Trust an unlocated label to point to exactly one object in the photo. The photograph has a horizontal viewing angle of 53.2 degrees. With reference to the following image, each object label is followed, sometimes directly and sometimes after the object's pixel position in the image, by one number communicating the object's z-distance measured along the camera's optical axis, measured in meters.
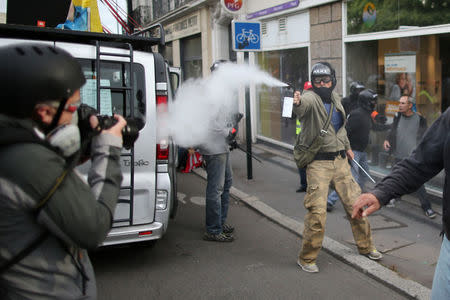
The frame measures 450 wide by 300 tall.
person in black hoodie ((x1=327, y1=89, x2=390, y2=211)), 6.10
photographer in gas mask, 1.47
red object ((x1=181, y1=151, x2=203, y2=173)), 8.81
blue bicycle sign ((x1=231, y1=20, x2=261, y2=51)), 7.24
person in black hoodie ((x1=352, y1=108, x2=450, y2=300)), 2.16
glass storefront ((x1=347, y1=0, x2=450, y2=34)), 6.24
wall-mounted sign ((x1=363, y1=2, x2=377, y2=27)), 7.41
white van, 3.73
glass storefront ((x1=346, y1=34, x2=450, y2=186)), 6.51
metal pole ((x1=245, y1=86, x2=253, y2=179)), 7.69
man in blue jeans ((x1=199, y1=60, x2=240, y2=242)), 4.84
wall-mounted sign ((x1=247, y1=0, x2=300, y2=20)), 9.17
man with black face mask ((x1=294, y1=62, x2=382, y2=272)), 4.12
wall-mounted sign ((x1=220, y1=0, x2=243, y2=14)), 8.03
